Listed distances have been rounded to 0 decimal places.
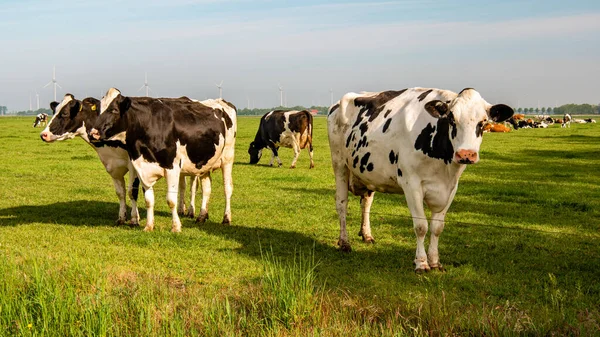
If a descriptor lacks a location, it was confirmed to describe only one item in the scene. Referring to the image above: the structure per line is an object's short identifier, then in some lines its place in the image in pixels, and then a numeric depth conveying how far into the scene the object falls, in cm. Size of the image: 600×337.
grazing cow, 2289
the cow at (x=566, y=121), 6222
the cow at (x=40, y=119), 5690
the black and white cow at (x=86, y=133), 1112
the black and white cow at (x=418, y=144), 745
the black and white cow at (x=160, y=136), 1055
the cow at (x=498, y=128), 5344
